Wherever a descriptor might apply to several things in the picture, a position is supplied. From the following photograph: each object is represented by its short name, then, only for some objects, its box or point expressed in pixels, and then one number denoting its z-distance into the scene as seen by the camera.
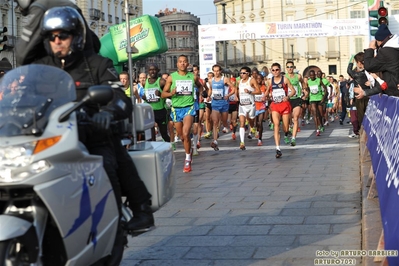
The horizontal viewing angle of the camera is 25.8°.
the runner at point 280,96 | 16.55
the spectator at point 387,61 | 10.11
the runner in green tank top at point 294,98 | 17.72
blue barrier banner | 5.14
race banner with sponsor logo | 45.72
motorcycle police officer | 4.65
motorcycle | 3.90
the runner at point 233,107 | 23.59
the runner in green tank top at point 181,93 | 14.96
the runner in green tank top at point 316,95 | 24.06
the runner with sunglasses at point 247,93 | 20.01
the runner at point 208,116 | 22.82
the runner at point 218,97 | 20.81
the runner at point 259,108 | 19.66
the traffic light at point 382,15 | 17.23
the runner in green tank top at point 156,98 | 17.12
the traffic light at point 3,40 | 19.94
